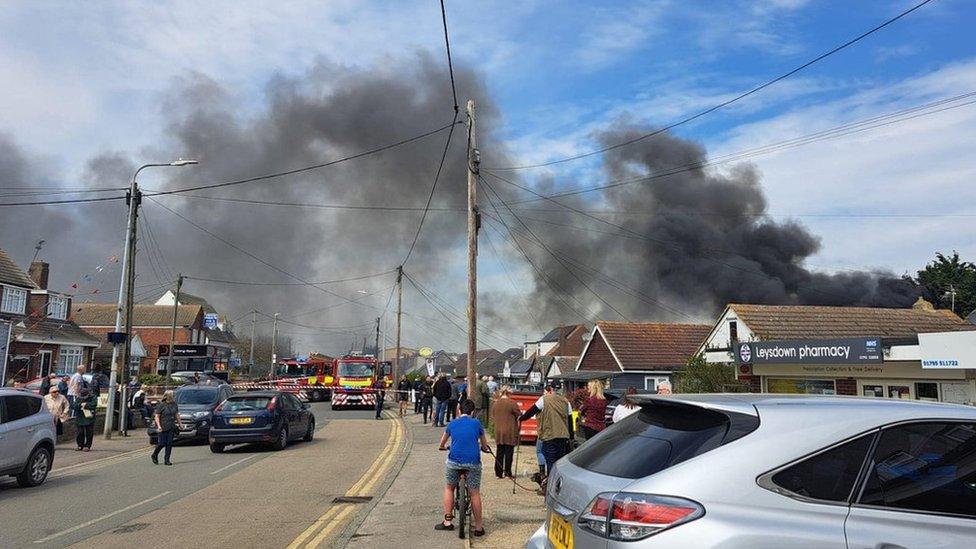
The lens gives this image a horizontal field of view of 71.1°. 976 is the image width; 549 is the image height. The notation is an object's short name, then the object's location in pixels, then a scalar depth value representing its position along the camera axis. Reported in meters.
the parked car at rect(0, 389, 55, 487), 10.17
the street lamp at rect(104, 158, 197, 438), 19.99
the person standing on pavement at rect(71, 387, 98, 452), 15.41
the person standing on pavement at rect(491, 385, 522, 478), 10.39
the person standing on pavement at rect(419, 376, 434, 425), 23.78
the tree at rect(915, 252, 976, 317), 48.09
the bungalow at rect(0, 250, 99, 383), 31.30
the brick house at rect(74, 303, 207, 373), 65.00
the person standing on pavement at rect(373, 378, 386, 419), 26.49
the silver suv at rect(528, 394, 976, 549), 2.64
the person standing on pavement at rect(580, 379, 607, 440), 10.23
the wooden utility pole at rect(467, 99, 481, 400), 16.97
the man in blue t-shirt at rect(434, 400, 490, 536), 7.18
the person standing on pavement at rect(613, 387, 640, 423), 9.72
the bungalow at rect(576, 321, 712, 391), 38.03
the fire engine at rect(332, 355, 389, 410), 30.72
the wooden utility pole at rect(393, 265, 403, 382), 45.34
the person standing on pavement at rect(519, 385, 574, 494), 9.28
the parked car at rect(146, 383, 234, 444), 16.84
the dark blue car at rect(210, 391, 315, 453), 14.95
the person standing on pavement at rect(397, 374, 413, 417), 29.38
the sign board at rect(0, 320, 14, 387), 27.83
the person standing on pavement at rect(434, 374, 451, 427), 20.77
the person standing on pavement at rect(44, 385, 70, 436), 14.01
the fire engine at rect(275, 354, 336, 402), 39.59
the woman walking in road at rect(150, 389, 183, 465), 13.00
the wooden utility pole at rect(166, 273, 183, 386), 36.85
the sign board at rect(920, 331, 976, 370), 13.77
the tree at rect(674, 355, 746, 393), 22.36
